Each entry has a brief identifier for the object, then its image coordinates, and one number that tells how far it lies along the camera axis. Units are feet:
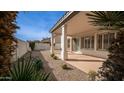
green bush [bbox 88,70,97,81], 10.41
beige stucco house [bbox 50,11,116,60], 16.62
